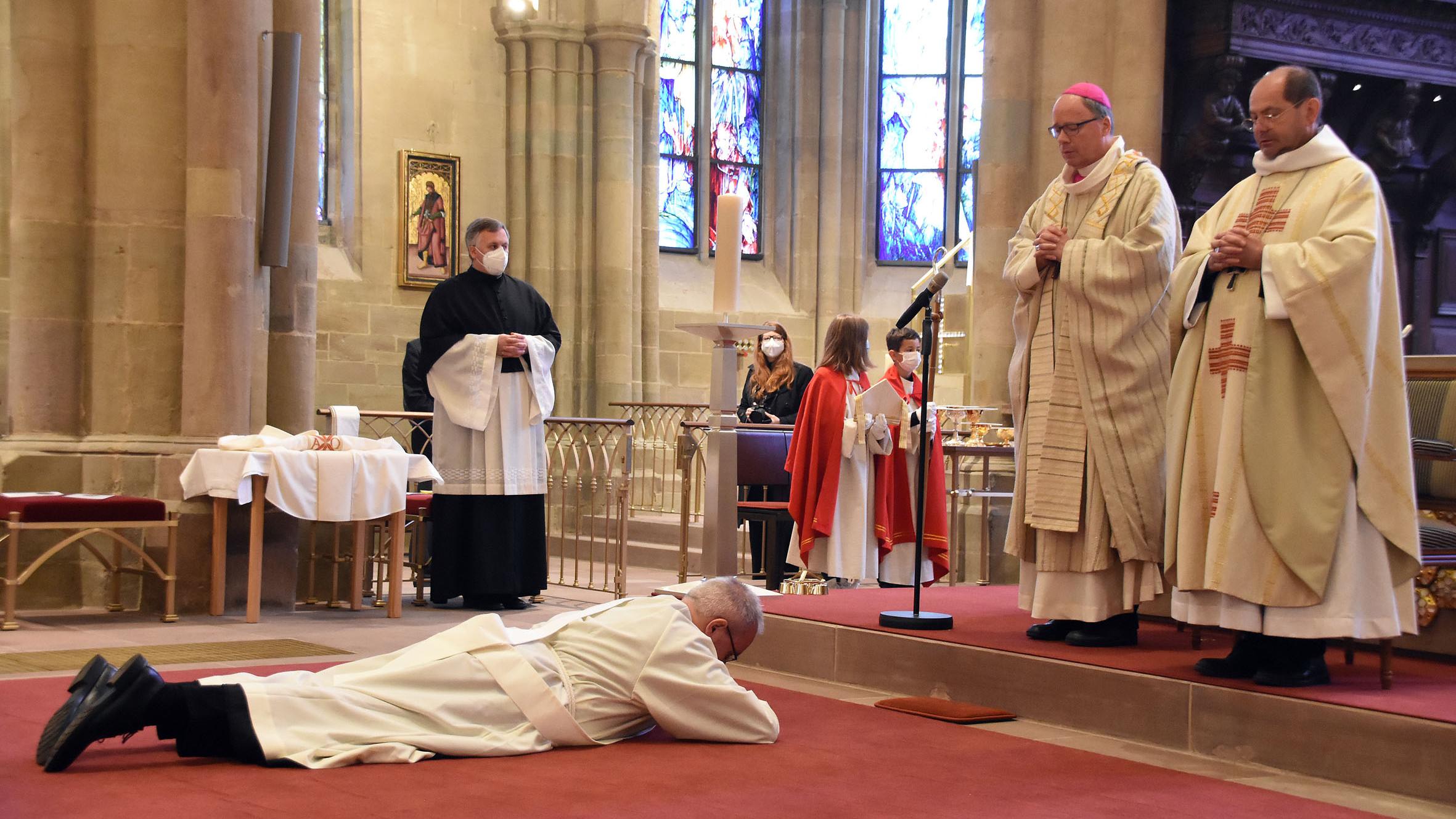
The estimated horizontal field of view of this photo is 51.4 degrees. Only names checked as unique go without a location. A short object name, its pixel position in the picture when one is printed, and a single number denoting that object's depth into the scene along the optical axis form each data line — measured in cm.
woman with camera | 1028
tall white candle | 670
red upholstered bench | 682
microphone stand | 522
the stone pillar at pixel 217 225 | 756
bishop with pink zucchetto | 499
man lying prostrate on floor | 359
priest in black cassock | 800
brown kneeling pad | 477
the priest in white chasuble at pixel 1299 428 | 425
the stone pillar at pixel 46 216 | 754
